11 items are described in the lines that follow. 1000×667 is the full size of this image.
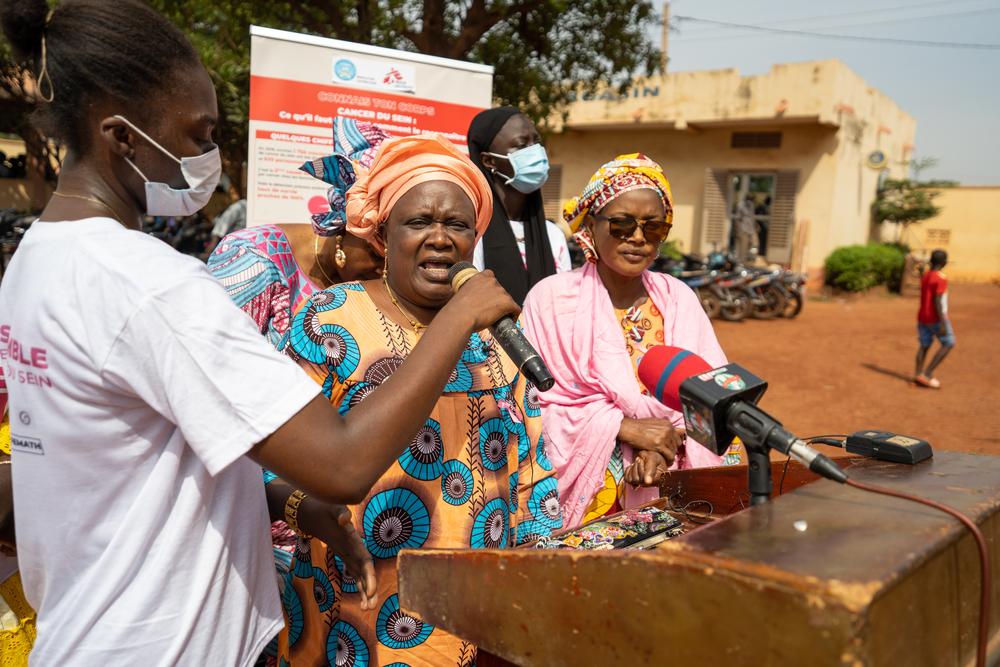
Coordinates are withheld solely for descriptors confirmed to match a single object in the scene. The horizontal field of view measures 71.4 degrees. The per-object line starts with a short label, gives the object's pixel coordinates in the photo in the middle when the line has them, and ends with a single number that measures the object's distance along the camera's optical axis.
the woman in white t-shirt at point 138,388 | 0.96
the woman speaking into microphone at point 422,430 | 1.54
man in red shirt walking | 8.40
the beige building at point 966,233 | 22.39
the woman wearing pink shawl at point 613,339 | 2.33
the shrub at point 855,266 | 16.50
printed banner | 3.80
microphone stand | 1.07
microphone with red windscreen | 1.15
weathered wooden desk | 0.73
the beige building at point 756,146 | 15.42
